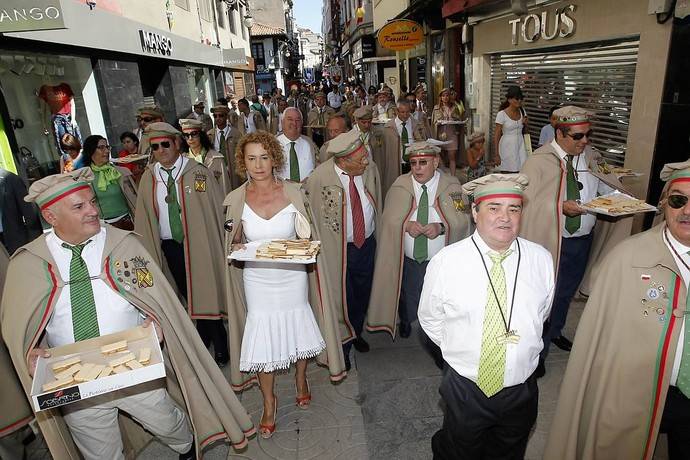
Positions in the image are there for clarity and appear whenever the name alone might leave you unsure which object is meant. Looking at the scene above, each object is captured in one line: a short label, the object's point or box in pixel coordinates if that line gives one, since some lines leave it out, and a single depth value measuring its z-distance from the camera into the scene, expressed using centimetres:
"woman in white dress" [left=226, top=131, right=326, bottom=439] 369
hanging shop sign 1521
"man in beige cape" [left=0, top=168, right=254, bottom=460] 280
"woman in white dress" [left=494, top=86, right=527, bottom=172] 795
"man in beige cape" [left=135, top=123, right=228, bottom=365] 493
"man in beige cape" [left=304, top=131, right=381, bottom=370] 453
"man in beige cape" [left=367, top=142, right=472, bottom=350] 442
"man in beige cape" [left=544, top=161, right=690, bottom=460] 251
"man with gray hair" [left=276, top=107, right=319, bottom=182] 703
